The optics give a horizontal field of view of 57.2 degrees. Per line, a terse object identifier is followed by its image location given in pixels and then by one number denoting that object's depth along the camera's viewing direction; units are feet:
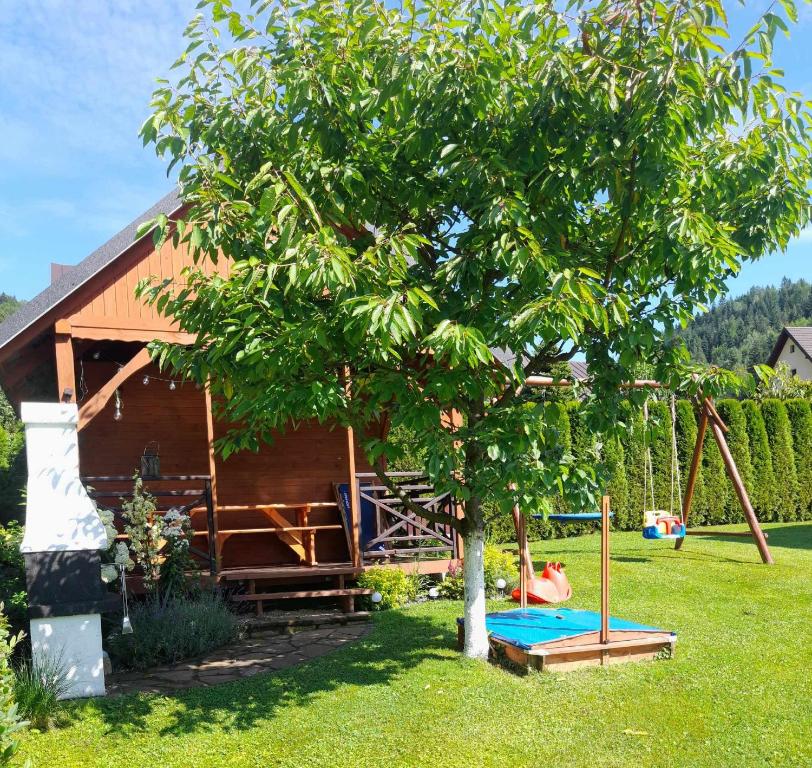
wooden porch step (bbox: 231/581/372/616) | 26.89
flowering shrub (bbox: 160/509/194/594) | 24.35
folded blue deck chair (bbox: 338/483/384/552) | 34.58
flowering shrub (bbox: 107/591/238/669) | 20.86
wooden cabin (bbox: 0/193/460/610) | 26.40
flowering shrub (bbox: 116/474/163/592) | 23.93
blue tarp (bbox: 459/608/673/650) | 19.53
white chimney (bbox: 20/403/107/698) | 18.19
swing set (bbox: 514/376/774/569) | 32.89
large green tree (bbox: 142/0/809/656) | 14.46
